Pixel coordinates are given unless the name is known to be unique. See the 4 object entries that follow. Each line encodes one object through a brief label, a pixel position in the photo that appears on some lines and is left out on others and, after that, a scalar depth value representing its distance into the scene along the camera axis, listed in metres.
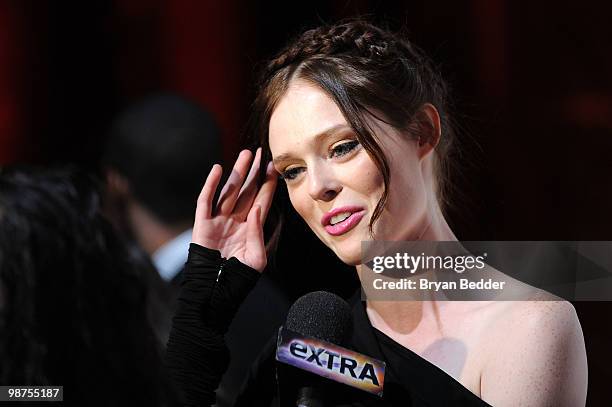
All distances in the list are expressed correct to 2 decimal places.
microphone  3.66
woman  3.75
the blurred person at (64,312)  3.52
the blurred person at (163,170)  4.00
